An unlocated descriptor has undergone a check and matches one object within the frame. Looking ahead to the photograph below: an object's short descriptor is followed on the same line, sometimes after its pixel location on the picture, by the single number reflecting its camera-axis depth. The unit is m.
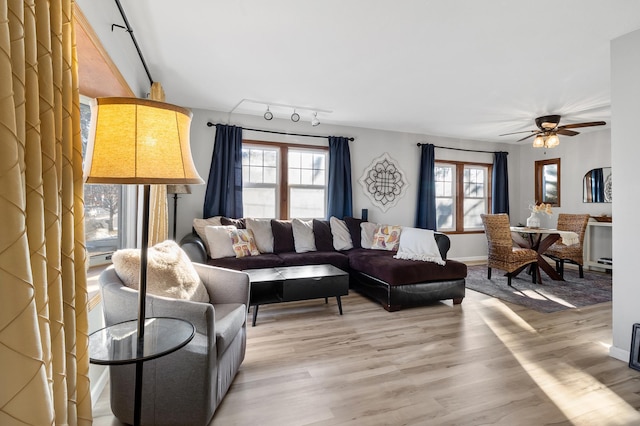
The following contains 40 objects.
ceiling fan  4.44
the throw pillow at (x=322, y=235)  4.52
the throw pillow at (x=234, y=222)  4.27
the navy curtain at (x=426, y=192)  5.88
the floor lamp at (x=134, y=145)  1.07
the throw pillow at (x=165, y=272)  1.74
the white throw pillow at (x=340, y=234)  4.59
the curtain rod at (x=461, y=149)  5.96
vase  4.97
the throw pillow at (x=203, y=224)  3.93
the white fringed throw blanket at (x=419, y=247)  3.61
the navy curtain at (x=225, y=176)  4.51
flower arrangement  4.96
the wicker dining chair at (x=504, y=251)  4.36
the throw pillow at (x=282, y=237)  4.33
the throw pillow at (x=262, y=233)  4.21
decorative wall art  5.59
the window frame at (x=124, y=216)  2.96
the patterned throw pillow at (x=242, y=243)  3.85
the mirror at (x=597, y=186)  5.44
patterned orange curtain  0.70
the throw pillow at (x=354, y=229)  4.72
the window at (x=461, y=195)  6.34
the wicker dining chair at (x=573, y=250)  4.84
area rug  3.62
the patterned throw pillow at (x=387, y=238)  4.45
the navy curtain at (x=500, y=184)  6.52
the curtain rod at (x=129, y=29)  2.12
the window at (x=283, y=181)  4.92
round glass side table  1.13
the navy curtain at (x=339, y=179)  5.17
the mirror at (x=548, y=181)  6.17
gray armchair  1.53
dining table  4.44
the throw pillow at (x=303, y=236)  4.37
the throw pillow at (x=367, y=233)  4.65
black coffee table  2.92
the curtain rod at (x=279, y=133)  4.60
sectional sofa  3.38
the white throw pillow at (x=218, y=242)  3.74
